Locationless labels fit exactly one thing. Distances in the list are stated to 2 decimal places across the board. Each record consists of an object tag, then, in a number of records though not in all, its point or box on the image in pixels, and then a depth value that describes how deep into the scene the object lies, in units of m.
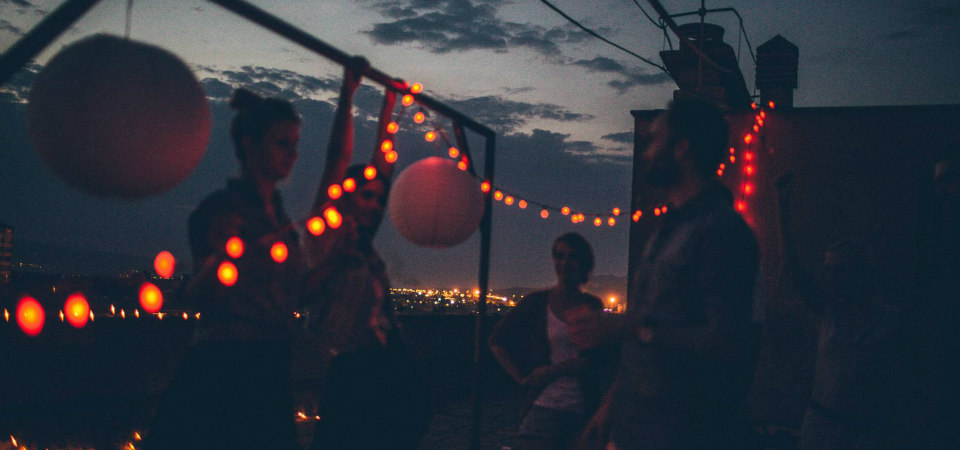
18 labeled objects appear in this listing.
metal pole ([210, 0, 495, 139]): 2.13
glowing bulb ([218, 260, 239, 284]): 1.83
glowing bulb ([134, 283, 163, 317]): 1.89
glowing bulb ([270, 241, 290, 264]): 1.99
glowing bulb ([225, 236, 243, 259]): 1.84
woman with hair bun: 1.86
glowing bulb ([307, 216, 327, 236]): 2.24
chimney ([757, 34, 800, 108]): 8.98
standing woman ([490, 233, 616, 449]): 2.99
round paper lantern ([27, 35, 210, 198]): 1.54
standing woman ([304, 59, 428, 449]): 2.36
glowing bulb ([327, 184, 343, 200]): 2.33
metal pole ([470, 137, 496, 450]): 3.94
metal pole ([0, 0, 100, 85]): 1.46
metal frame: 1.49
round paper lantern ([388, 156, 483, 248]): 3.15
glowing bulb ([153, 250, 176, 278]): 1.90
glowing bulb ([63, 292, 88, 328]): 1.69
